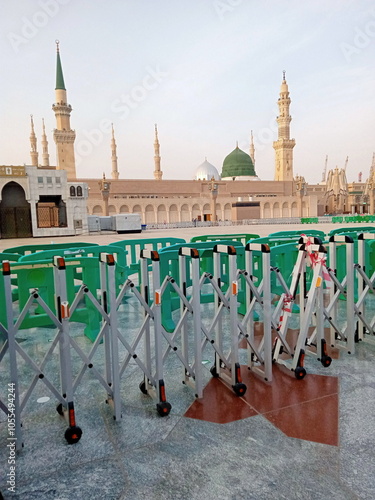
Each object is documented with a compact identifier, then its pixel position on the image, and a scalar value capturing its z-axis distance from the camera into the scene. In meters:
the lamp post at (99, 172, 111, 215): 42.98
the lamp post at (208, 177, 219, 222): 52.12
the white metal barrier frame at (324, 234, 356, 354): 5.06
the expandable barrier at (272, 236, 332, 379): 4.54
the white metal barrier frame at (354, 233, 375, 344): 5.43
